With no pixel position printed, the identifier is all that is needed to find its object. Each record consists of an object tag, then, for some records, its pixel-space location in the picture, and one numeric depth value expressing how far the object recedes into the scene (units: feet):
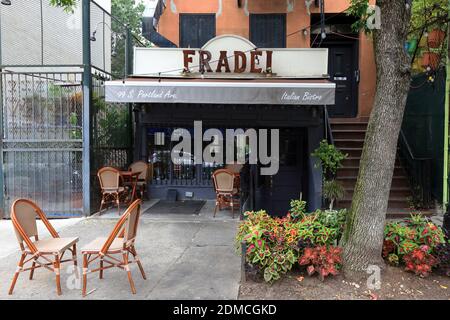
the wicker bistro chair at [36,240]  13.71
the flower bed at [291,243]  14.26
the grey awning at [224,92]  23.95
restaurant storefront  24.58
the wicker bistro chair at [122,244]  13.56
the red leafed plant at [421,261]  14.15
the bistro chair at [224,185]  27.45
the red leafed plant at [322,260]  14.07
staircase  27.09
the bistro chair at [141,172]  32.32
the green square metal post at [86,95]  26.68
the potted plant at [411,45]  31.12
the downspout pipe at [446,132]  21.94
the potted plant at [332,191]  25.03
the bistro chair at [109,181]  27.37
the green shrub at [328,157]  26.73
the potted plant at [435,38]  28.35
